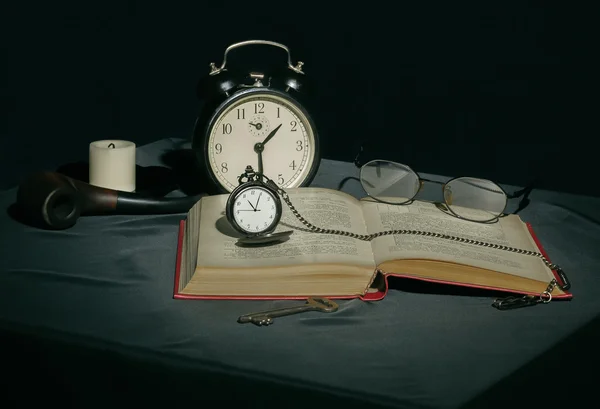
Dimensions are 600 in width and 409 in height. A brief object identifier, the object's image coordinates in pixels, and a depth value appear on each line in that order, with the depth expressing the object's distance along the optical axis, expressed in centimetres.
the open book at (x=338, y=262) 143
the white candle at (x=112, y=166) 192
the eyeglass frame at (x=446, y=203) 174
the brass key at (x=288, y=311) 136
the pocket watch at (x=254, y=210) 156
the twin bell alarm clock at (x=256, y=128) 189
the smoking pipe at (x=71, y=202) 171
